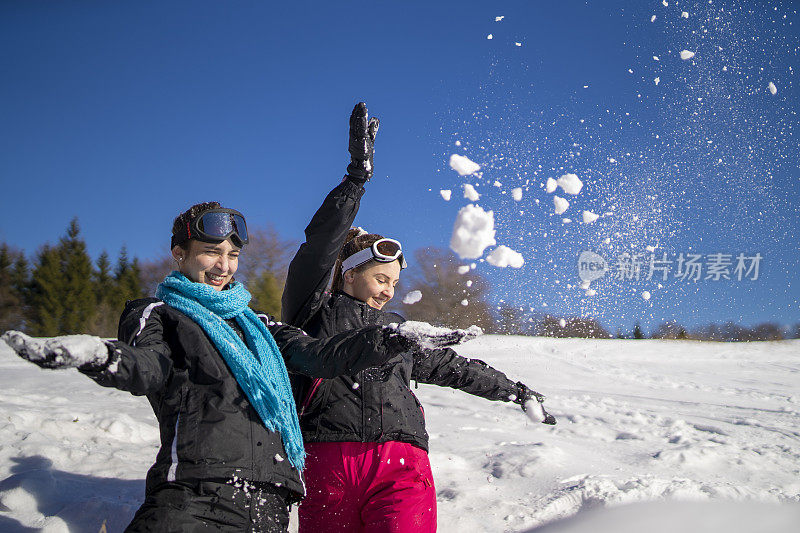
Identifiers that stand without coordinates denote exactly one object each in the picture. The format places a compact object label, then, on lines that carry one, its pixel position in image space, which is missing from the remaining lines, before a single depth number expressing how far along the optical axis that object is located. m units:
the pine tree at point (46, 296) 27.27
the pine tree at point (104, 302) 25.11
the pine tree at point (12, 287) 26.28
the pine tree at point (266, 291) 24.28
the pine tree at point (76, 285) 28.05
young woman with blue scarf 1.62
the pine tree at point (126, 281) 31.58
